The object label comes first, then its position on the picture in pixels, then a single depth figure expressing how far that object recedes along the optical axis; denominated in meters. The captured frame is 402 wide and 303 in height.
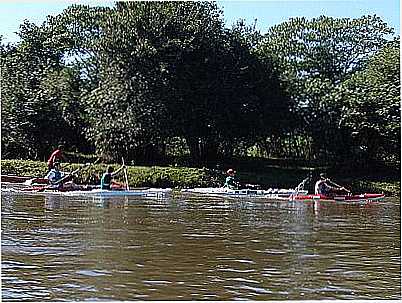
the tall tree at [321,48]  36.16
